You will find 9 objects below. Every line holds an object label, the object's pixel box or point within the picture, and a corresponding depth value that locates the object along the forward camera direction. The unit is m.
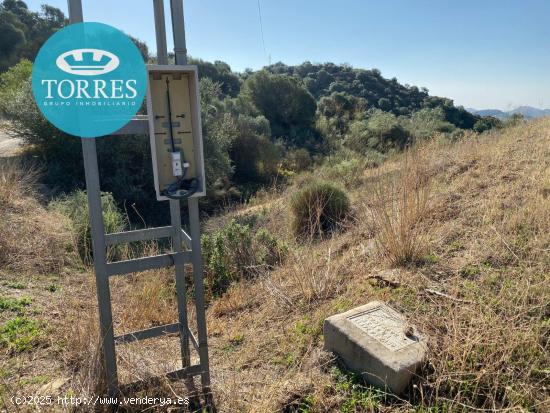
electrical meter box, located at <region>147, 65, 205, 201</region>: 2.36
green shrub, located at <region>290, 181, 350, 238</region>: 6.81
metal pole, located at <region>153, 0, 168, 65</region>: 2.48
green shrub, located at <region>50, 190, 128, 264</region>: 5.90
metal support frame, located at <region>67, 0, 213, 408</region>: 2.23
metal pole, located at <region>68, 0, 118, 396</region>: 2.17
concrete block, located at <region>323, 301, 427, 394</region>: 2.46
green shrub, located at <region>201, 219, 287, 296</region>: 5.04
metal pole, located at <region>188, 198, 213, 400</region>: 2.51
